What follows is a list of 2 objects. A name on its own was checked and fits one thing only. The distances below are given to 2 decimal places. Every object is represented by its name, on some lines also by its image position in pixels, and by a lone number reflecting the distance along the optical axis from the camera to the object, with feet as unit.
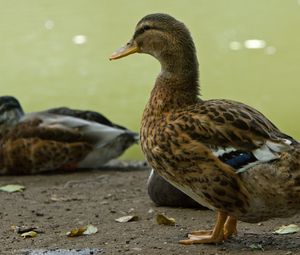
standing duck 27.66
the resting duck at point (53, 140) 50.78
